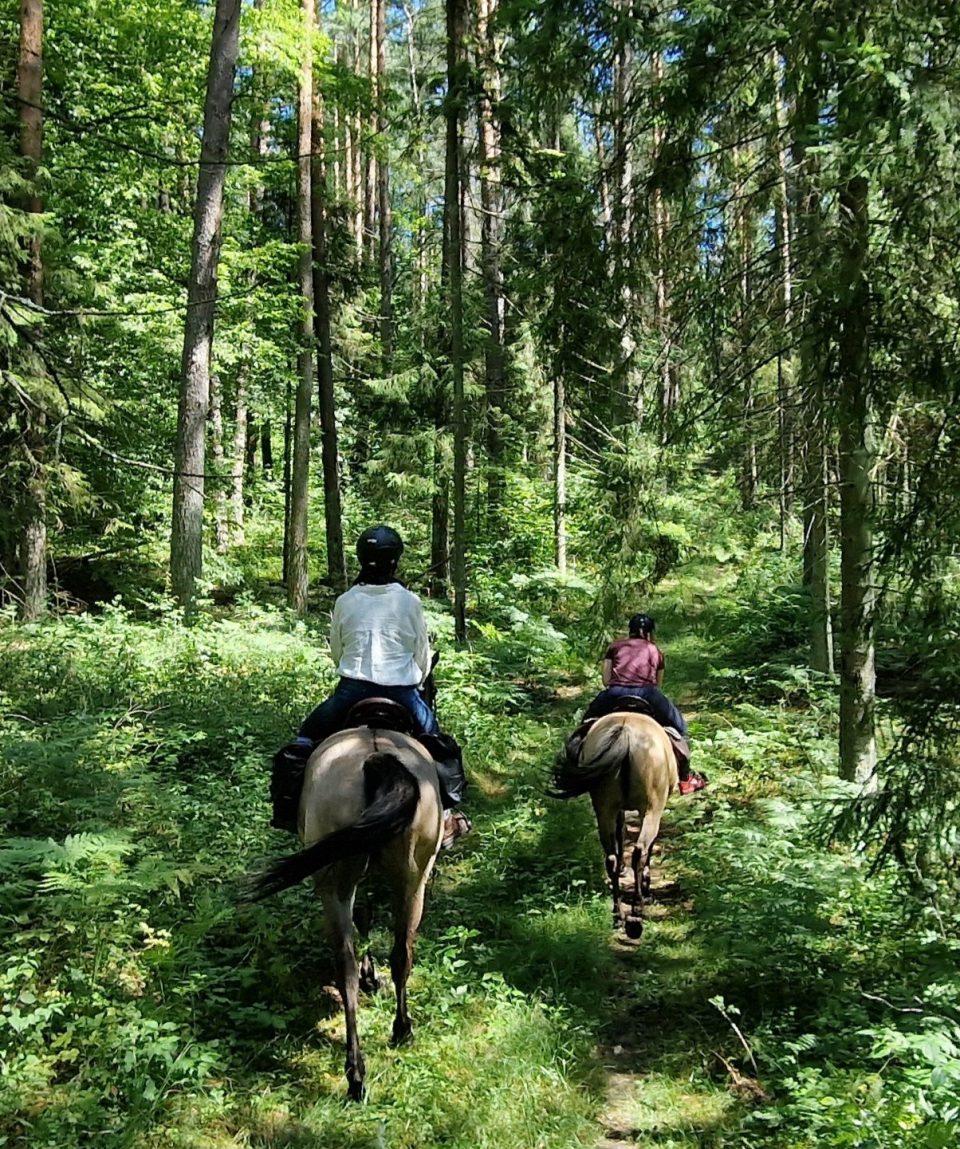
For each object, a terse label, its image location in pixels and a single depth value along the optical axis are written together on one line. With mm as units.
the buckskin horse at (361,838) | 3914
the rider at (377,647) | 4926
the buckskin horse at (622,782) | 6164
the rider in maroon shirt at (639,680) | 7203
